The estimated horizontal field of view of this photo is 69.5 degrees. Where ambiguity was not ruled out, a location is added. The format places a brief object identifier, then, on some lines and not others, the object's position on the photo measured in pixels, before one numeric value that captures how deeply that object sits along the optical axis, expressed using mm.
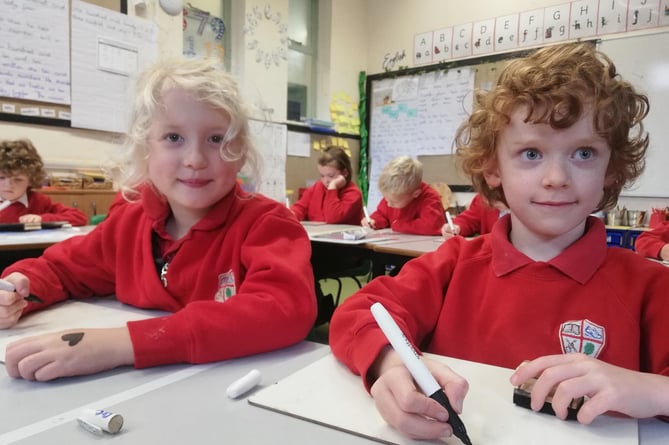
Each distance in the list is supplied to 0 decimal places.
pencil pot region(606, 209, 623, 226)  3605
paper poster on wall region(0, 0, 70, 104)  2730
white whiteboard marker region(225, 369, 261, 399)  550
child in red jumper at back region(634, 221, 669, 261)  1867
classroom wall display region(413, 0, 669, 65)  3541
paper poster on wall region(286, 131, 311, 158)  4375
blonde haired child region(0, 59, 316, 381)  742
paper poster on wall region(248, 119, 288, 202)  4180
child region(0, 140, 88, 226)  2334
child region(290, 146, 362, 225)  3584
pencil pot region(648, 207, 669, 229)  2379
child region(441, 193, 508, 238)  2977
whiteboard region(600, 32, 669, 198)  3441
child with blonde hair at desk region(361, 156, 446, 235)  2975
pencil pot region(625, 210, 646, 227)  3541
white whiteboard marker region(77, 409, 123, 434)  462
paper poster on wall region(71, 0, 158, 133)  2998
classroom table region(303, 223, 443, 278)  2012
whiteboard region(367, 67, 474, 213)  4477
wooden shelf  2855
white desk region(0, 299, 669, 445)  457
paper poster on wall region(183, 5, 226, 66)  3730
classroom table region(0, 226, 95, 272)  1671
